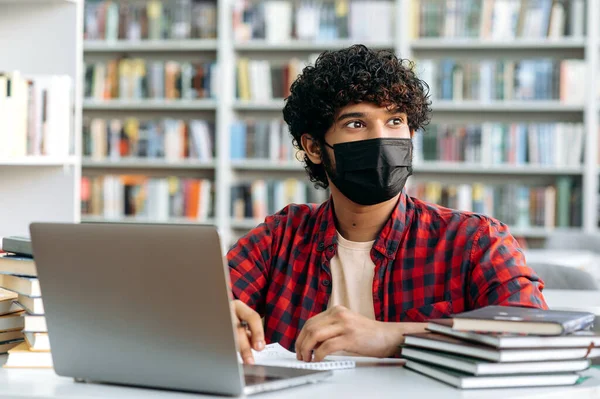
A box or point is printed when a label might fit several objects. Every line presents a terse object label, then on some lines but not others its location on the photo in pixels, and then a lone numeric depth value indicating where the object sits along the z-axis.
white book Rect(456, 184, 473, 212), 4.89
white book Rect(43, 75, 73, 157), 2.49
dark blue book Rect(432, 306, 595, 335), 1.24
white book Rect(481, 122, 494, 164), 4.85
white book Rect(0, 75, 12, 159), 2.37
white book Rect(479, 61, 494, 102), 4.82
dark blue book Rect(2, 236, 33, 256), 1.50
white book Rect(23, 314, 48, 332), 1.43
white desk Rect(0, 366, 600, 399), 1.20
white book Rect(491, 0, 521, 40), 4.82
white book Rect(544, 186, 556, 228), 4.82
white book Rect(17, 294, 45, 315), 1.43
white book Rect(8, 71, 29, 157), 2.40
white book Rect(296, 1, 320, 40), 4.99
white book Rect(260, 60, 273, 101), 5.03
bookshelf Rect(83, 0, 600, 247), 4.74
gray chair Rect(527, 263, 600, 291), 2.59
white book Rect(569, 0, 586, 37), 4.75
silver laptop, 1.13
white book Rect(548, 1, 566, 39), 4.79
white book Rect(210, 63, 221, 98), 5.06
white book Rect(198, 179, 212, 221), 5.14
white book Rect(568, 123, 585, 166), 4.75
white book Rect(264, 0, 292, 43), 5.02
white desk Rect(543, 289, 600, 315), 1.81
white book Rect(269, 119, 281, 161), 5.04
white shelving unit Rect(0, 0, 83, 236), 2.64
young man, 1.74
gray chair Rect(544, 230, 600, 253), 4.30
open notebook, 1.37
